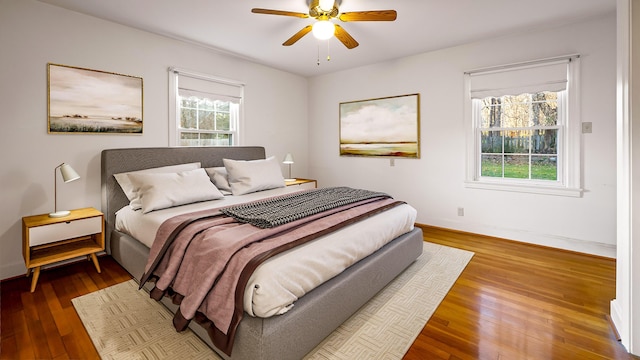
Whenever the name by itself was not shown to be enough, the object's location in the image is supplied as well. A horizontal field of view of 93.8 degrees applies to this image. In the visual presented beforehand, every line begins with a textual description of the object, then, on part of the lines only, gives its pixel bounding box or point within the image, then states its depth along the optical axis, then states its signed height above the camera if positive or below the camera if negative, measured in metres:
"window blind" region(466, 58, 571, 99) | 3.36 +1.17
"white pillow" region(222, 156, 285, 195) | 3.53 +0.01
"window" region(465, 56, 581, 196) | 3.37 +0.60
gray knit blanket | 2.13 -0.24
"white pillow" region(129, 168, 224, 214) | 2.70 -0.11
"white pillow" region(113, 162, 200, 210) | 2.97 +0.01
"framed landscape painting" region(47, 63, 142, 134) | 2.89 +0.80
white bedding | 1.51 -0.49
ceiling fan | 2.49 +1.38
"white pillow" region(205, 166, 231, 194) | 3.61 -0.02
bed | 1.50 -0.72
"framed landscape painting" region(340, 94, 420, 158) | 4.51 +0.80
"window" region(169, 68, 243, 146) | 3.80 +0.95
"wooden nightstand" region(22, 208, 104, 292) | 2.48 -0.52
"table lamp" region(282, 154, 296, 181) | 4.90 +0.30
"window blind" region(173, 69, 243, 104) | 3.83 +1.24
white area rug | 1.78 -1.00
